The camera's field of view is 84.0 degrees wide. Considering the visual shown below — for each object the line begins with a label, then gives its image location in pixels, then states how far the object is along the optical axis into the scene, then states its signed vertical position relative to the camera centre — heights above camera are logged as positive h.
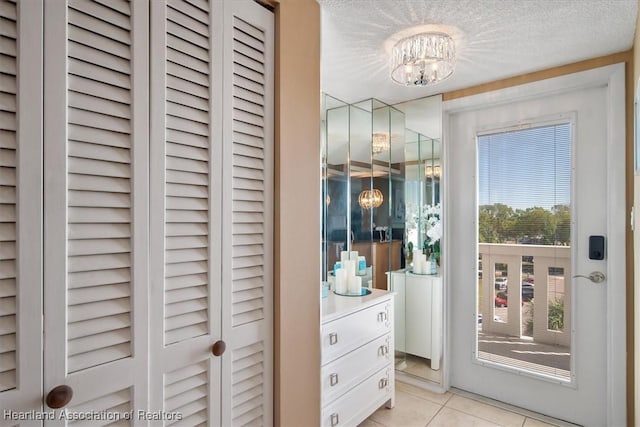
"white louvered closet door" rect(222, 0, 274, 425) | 1.28 -0.01
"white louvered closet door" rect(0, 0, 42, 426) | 0.83 +0.02
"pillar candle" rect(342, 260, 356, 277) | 2.37 -0.36
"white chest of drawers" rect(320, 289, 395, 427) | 1.86 -0.83
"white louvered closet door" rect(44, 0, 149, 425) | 0.90 +0.03
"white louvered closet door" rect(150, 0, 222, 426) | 1.09 +0.00
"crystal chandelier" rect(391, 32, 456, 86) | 1.74 +0.78
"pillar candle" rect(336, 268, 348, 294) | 2.36 -0.45
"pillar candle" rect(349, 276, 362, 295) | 2.32 -0.47
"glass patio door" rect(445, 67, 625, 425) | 2.07 -0.24
